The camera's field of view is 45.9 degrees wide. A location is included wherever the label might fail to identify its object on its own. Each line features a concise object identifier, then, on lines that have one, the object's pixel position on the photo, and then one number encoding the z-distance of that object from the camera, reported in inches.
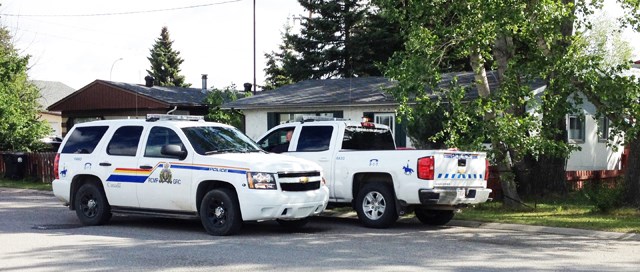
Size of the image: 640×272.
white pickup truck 495.8
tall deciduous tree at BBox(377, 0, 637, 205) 559.8
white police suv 460.4
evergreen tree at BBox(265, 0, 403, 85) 1644.9
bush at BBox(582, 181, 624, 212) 609.0
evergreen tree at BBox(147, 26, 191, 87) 2635.3
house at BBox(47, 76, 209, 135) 1285.7
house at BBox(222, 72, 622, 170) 953.5
